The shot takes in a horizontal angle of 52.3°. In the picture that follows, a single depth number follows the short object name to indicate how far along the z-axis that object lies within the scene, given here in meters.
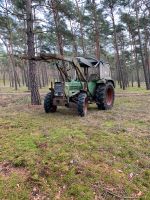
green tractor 5.80
